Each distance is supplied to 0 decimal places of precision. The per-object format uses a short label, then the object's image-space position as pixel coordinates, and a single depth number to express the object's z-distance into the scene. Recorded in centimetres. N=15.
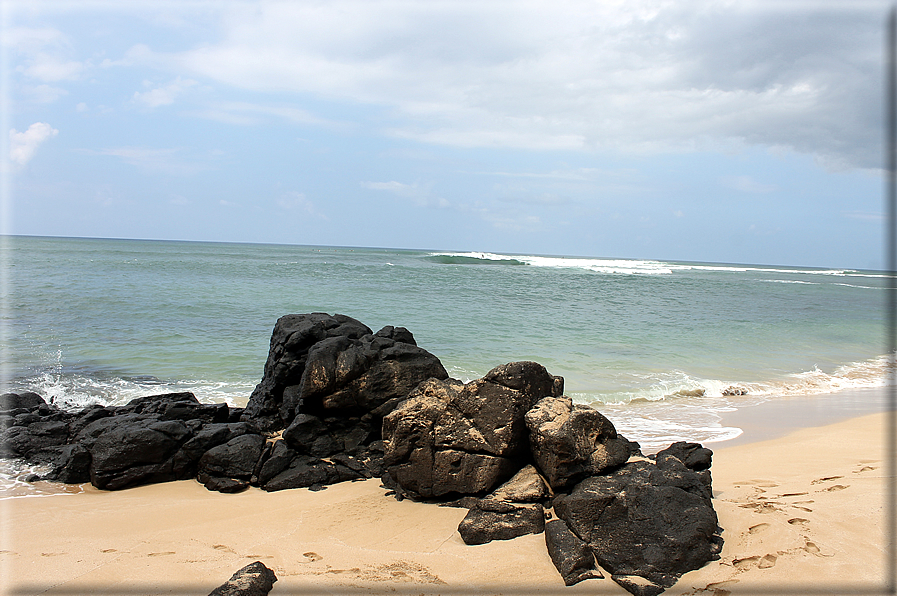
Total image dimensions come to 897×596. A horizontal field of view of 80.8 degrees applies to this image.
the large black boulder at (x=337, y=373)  619
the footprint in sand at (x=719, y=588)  334
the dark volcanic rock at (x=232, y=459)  569
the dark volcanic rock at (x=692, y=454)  534
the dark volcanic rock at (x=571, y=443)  423
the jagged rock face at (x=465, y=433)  468
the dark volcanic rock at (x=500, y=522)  409
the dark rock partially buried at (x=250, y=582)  334
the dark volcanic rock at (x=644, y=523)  357
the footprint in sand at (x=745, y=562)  365
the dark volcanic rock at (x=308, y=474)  561
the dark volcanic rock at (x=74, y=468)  582
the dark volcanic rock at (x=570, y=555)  357
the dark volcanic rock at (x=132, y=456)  566
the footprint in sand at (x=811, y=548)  385
